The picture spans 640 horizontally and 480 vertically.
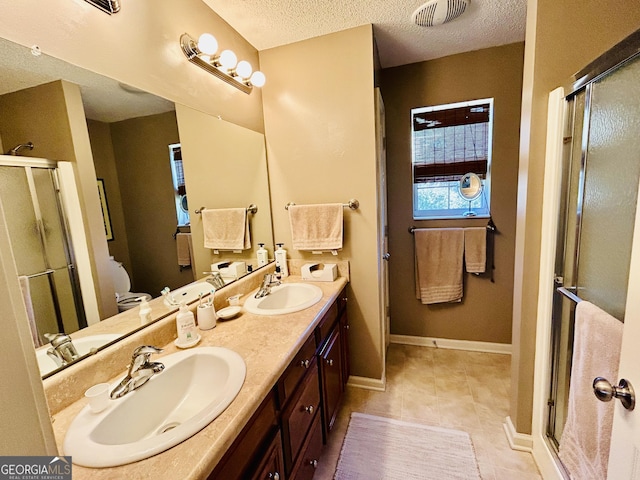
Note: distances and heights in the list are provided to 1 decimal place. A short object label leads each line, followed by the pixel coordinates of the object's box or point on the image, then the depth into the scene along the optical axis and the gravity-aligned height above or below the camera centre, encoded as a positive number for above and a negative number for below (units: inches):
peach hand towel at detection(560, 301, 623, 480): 33.9 -28.1
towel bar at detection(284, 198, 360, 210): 73.5 -1.9
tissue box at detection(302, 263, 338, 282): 74.5 -19.5
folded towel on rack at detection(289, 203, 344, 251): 74.7 -7.2
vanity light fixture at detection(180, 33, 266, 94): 54.3 +29.9
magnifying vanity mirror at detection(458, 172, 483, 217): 89.9 +0.8
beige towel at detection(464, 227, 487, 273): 89.0 -18.8
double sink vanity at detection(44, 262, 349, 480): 25.6 -21.9
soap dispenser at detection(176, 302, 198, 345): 45.1 -19.1
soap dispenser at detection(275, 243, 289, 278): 78.9 -16.3
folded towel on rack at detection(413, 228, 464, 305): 92.4 -23.7
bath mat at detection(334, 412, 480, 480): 56.8 -55.4
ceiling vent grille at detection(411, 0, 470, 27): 61.0 +39.8
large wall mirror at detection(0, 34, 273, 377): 31.8 +5.3
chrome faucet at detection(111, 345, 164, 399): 33.6 -20.0
